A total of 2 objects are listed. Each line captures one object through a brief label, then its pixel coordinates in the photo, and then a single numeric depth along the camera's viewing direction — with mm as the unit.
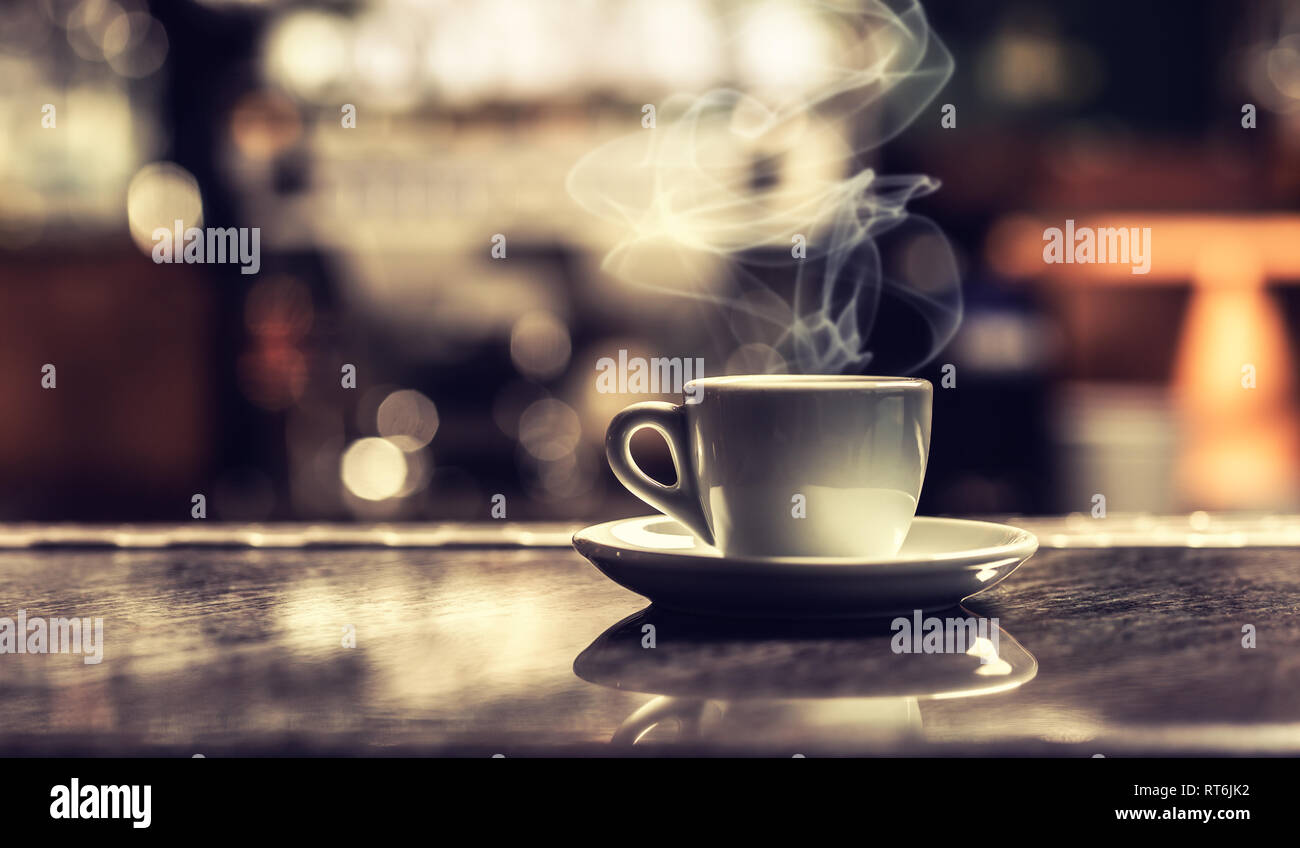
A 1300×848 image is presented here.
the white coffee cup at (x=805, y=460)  588
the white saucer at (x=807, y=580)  519
